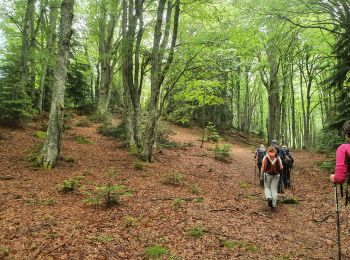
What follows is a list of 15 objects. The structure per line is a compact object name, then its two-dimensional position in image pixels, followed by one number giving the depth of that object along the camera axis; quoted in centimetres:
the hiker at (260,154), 1197
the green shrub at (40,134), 1450
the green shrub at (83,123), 1968
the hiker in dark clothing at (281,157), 1082
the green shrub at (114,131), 1728
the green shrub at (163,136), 1852
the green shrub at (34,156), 971
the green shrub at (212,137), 2415
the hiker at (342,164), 412
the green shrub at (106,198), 676
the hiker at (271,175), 805
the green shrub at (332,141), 1422
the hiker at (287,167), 1129
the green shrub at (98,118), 2223
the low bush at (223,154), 1766
